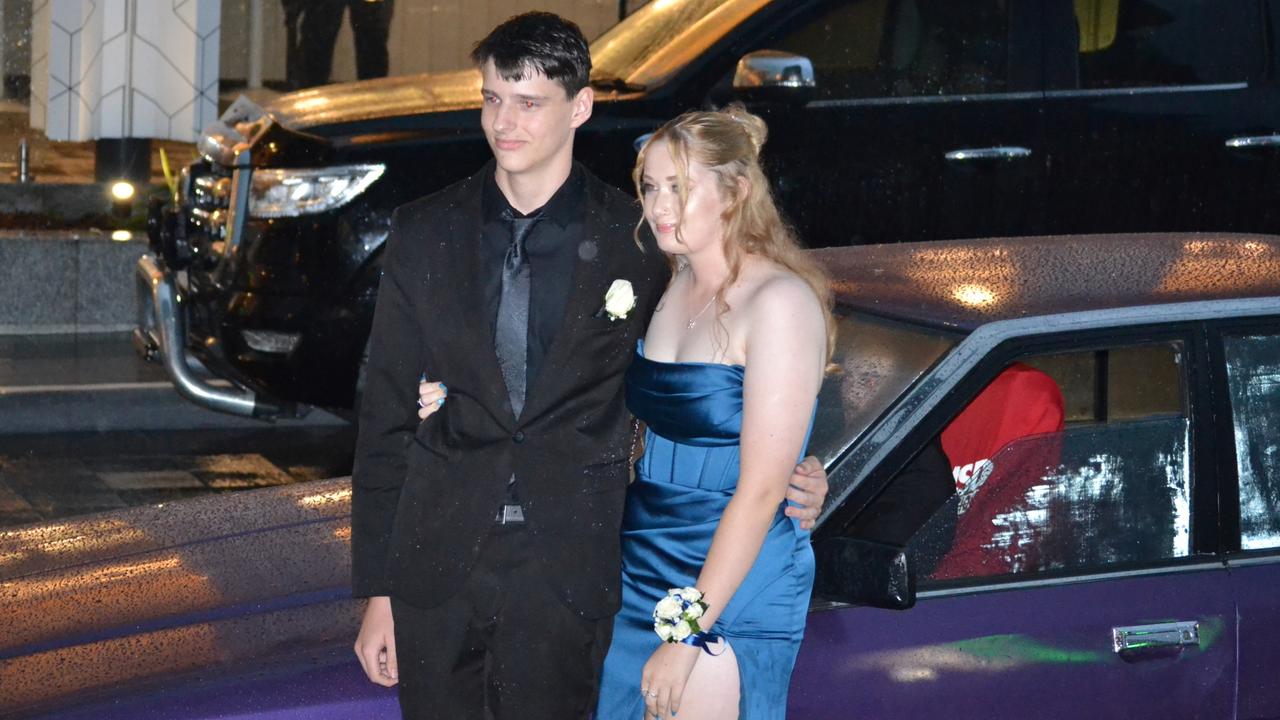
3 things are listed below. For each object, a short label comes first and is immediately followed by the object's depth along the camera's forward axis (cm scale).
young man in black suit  563
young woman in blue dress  545
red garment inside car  620
